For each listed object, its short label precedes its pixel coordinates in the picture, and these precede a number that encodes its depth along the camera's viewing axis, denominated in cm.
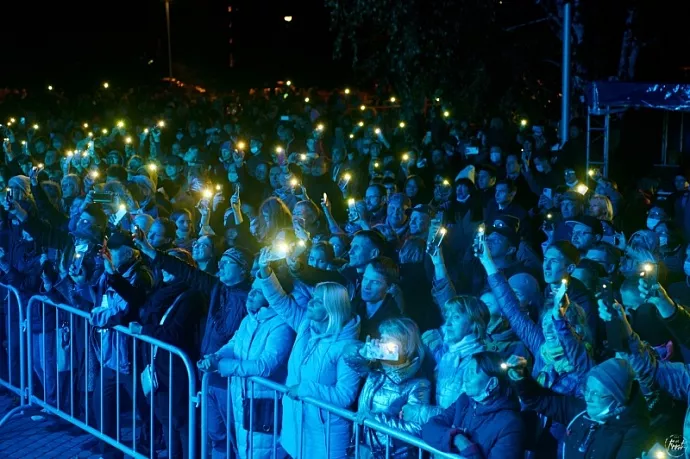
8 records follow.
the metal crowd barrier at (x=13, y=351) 804
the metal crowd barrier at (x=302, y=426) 475
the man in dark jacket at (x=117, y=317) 689
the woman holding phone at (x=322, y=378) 534
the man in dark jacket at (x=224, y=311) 634
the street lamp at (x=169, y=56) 3795
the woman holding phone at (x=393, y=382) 500
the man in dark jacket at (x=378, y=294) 600
